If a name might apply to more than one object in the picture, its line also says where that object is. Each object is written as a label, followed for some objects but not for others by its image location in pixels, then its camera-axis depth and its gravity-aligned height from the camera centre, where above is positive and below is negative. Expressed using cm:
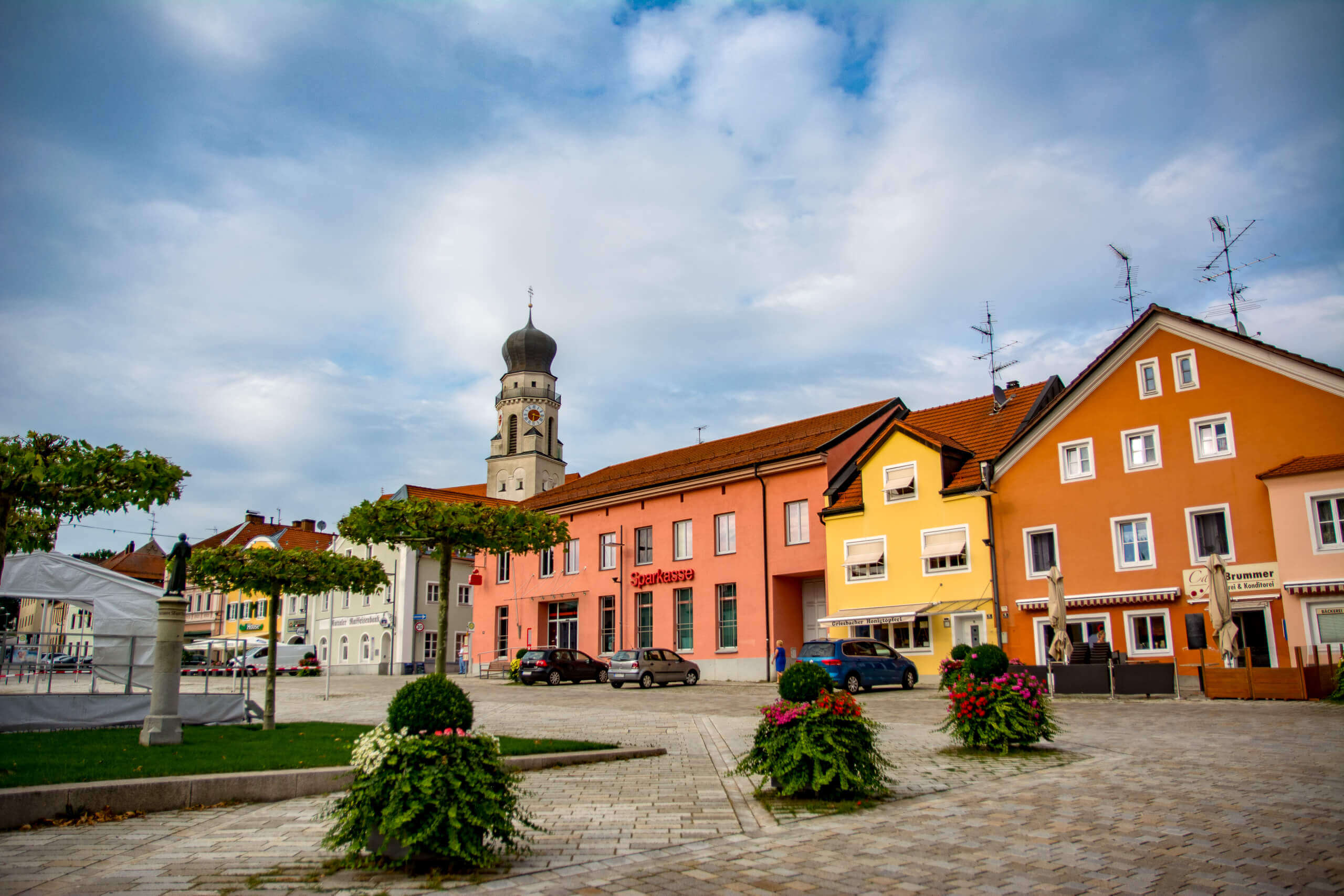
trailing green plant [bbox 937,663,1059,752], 1184 -128
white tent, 2072 +94
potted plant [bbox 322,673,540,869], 615 -115
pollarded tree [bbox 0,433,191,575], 1142 +197
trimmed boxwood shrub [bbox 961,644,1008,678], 1218 -64
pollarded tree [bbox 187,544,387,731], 1772 +109
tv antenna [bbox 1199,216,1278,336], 2881 +1047
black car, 3516 -172
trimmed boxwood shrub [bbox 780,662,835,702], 923 -66
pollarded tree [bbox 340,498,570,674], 1644 +177
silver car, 3250 -170
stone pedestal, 1269 -75
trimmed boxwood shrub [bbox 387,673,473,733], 661 -60
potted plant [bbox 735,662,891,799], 875 -125
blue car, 2633 -136
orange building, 2377 +370
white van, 5459 -172
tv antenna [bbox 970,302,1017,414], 3425 +947
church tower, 8650 +1895
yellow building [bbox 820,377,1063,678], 2939 +273
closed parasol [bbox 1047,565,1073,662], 2303 -17
